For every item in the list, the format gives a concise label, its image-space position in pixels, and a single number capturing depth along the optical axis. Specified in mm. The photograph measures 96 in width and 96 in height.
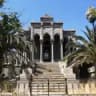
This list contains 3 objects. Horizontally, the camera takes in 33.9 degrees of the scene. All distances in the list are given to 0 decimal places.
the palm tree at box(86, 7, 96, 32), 17229
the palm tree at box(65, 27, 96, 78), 12586
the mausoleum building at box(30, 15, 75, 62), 18584
